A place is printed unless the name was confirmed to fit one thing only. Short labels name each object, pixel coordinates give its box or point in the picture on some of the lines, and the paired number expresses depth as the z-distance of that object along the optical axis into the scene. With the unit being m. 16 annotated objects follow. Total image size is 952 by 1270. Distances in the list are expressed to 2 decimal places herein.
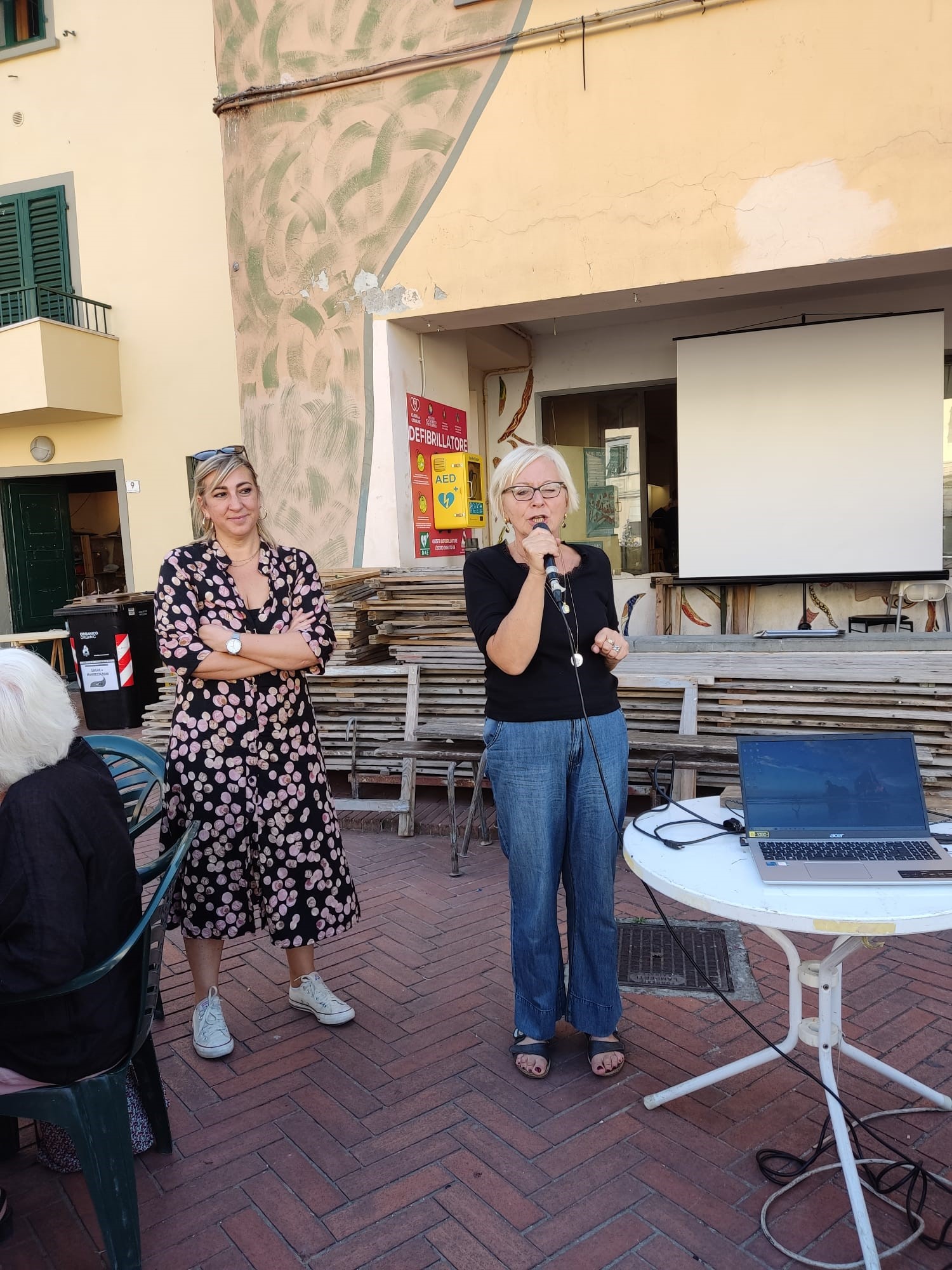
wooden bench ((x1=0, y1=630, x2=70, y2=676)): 9.55
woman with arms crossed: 2.81
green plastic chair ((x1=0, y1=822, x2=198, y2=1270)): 1.99
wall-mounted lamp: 11.04
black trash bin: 8.41
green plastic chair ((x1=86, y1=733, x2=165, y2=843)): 2.94
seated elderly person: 1.92
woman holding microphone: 2.58
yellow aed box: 7.33
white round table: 1.82
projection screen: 7.47
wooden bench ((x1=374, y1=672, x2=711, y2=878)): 4.72
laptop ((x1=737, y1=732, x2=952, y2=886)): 2.14
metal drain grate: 3.33
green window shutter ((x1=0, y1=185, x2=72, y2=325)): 10.70
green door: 11.21
